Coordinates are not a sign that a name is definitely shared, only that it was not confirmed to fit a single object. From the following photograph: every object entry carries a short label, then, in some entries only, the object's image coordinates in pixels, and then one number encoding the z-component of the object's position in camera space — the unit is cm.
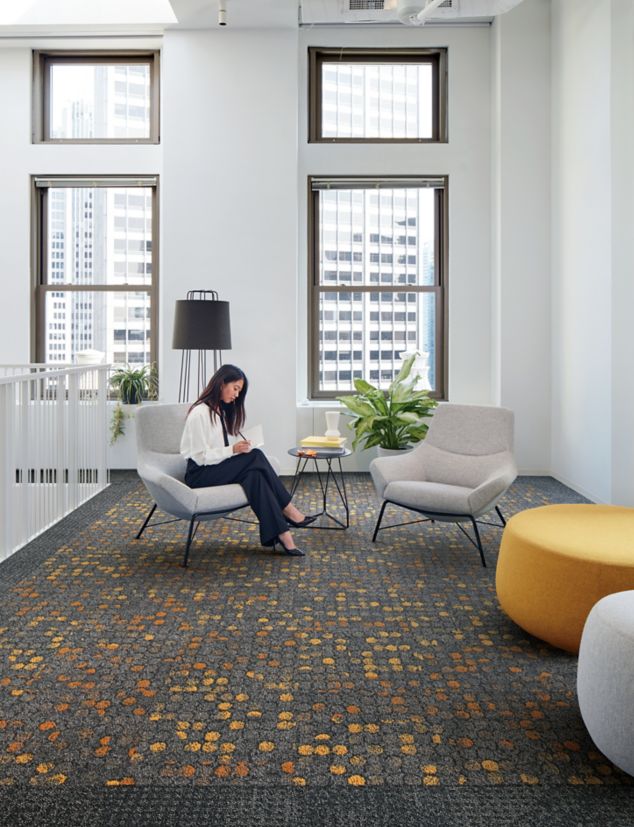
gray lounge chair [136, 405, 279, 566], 409
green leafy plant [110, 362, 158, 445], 708
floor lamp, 611
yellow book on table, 509
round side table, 481
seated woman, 425
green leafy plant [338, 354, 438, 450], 633
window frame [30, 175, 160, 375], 720
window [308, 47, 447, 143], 726
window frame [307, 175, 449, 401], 730
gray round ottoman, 198
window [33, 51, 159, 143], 724
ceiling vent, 480
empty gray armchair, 426
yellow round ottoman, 270
